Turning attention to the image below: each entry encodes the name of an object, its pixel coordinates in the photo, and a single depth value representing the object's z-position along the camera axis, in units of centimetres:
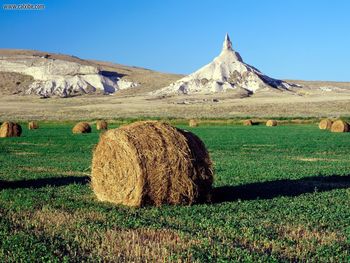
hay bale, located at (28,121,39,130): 6021
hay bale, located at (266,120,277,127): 6494
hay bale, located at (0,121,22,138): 4575
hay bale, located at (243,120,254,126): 6664
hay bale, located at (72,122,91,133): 5119
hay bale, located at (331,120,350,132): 5071
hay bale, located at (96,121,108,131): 5734
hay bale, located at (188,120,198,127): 6519
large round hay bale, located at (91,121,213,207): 1359
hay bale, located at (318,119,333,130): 5513
